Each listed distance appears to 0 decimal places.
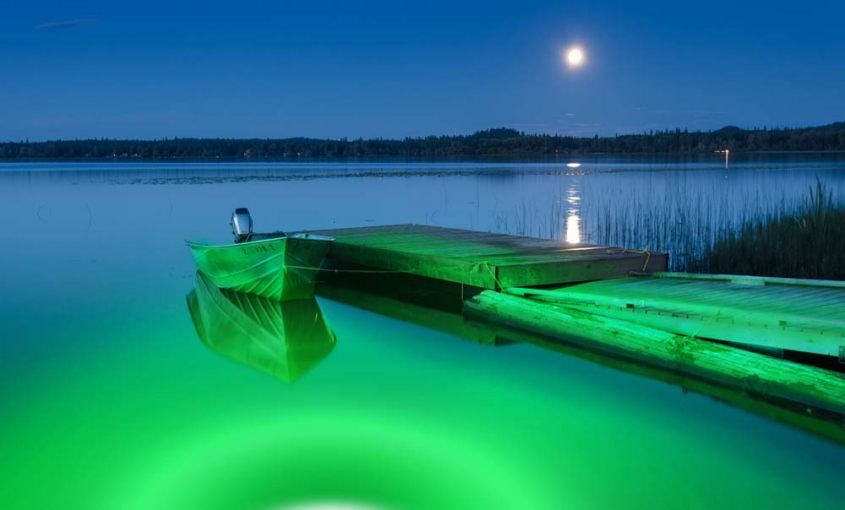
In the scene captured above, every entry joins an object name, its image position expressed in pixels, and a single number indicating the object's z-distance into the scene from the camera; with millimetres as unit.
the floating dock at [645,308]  5238
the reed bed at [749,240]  9016
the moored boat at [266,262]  9070
